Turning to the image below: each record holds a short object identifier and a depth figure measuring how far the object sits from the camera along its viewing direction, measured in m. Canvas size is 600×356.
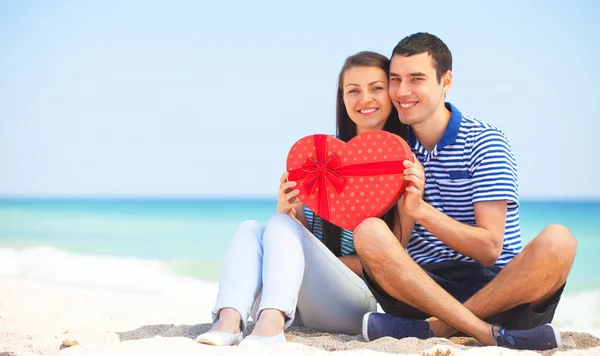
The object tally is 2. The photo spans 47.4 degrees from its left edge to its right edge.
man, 2.84
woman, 2.85
